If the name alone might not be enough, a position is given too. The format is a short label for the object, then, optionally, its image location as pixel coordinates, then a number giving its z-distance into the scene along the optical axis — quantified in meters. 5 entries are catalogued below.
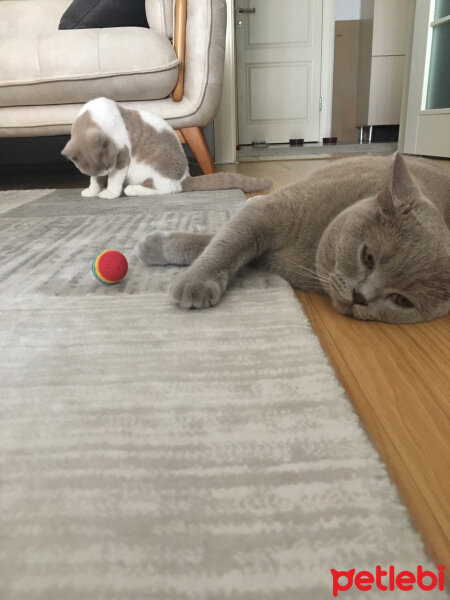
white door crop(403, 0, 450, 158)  2.93
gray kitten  1.91
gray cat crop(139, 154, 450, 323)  0.72
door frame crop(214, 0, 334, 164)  3.36
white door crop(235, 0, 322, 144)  4.95
